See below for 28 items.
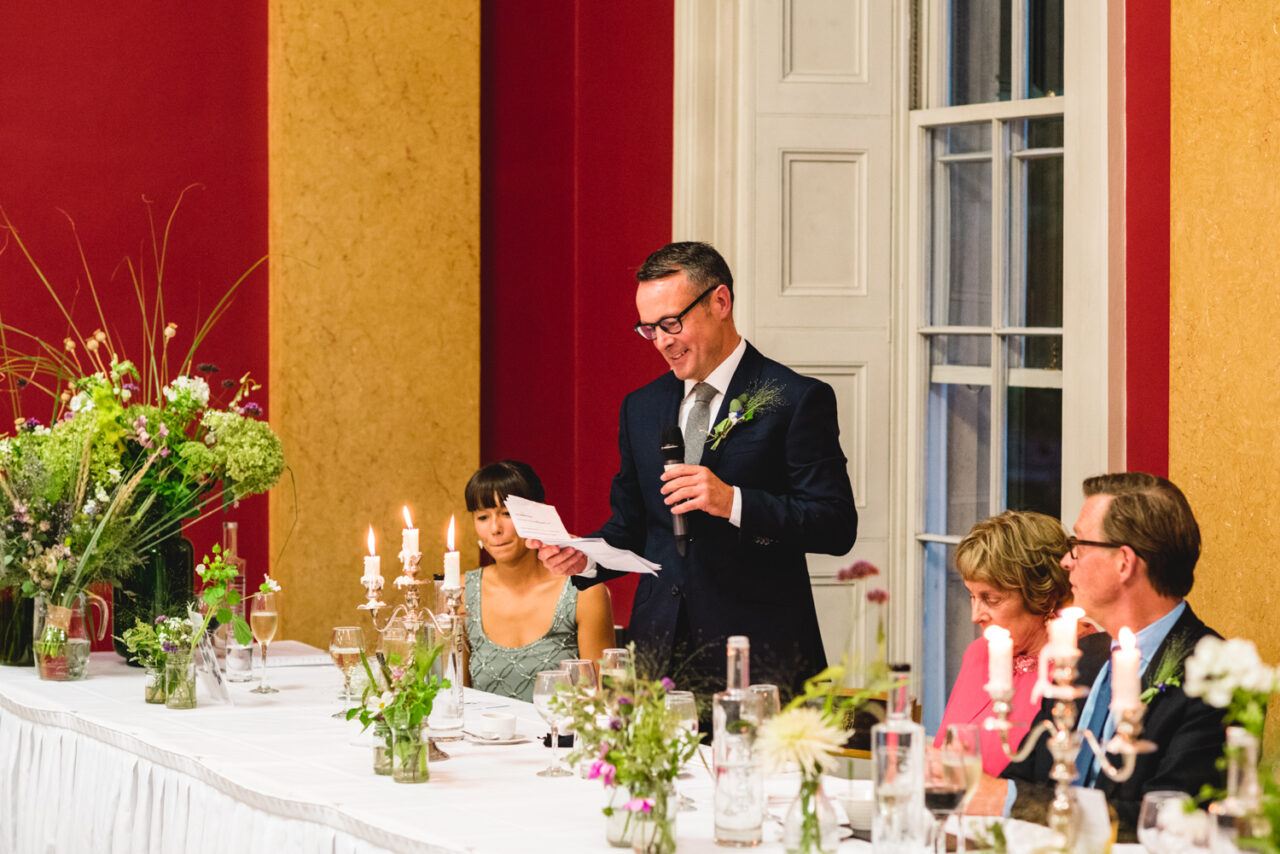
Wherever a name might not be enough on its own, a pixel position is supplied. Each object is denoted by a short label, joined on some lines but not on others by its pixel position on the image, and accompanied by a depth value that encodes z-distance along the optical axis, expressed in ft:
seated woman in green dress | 24.23
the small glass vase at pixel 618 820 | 13.50
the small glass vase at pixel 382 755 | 16.46
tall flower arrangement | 23.09
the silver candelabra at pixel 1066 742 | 11.28
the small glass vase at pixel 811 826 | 12.83
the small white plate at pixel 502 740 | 18.15
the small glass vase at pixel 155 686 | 20.81
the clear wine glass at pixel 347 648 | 18.95
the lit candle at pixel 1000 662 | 11.78
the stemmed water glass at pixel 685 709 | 14.87
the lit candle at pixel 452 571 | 20.16
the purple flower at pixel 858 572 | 10.64
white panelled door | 30.63
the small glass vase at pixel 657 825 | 13.15
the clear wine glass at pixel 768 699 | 14.21
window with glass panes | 29.07
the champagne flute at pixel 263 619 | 21.66
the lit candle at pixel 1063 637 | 11.44
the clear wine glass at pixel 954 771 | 12.11
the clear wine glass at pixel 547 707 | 16.51
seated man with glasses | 15.39
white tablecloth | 14.60
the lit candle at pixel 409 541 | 20.08
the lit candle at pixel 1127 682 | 11.16
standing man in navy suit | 21.50
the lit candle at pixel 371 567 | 20.76
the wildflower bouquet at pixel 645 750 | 13.15
